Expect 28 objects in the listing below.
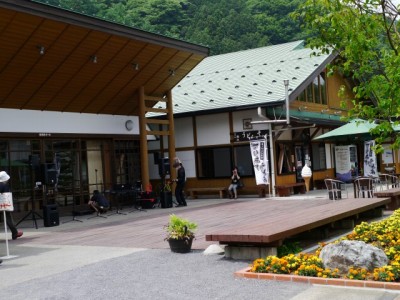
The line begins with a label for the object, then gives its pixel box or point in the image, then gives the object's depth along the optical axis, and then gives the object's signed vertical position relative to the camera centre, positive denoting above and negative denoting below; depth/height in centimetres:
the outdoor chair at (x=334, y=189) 1589 -85
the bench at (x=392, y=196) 1295 -95
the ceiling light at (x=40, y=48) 1400 +340
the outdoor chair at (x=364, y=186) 1440 -75
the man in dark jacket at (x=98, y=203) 1658 -88
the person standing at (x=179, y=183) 1777 -44
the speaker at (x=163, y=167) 1816 +13
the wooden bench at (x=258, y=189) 2036 -93
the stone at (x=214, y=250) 817 -127
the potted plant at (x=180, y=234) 836 -101
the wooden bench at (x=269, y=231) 726 -95
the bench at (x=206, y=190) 2109 -89
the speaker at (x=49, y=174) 1390 +9
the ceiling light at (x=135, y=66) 1709 +340
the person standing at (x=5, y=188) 1053 -15
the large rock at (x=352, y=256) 611 -112
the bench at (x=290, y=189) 2009 -99
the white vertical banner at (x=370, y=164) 2164 -24
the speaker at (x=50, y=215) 1395 -100
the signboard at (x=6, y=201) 946 -38
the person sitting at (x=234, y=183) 2022 -63
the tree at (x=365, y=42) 689 +159
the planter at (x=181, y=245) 837 -118
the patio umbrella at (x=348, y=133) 1617 +82
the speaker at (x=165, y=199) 1770 -94
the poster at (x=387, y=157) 2861 +0
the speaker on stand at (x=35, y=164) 1402 +38
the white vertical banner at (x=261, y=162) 1959 +9
